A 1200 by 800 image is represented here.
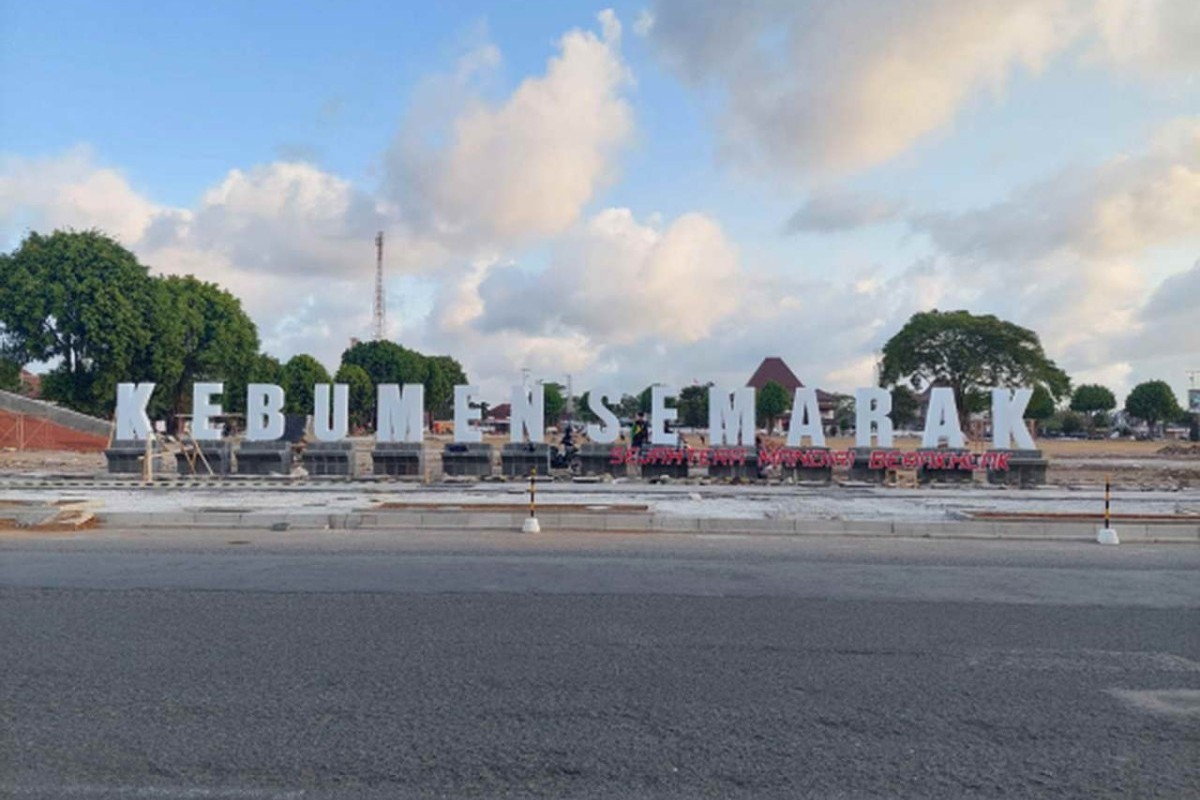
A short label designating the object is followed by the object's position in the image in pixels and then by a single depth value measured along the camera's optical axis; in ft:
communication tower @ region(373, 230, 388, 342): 414.04
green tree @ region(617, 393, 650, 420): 382.01
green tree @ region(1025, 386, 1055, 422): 258.57
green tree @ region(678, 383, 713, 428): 338.34
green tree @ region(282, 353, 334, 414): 284.41
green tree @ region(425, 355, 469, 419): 354.74
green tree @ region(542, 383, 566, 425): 410.10
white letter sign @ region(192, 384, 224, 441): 99.71
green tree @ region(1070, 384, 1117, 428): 385.50
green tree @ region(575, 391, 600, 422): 400.78
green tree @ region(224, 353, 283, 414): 221.46
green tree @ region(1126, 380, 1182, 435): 355.77
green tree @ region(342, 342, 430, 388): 330.34
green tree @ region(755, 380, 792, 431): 334.65
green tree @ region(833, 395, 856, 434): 361.51
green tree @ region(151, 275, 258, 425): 191.01
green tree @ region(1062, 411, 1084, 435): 383.45
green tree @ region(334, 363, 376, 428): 298.76
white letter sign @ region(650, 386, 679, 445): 97.40
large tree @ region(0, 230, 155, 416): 178.70
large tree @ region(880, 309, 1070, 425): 207.31
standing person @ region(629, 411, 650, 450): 100.48
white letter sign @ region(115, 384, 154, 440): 100.17
